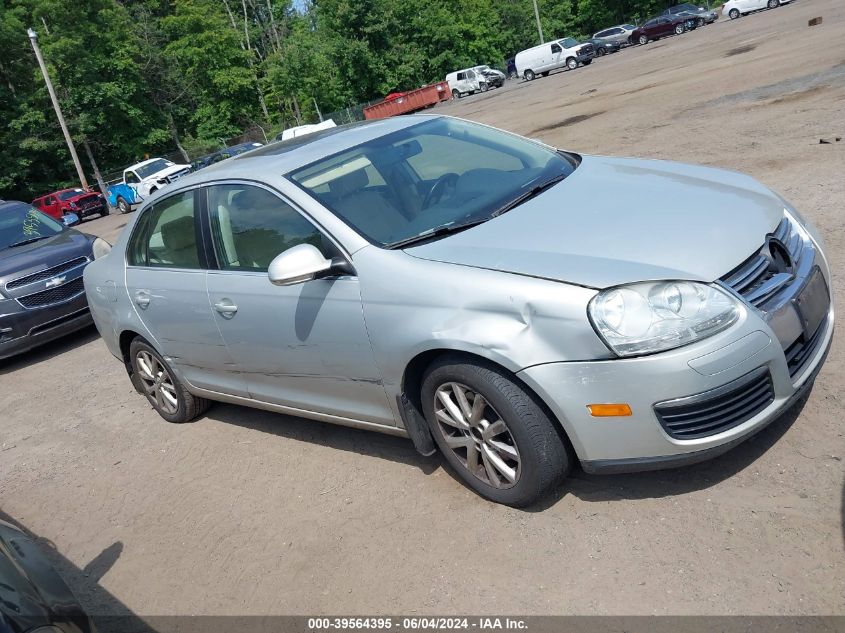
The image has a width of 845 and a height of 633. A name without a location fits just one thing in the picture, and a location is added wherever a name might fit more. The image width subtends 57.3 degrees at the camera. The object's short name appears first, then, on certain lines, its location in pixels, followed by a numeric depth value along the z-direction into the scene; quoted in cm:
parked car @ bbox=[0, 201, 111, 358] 826
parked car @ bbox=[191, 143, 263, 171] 3100
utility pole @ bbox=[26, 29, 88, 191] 3520
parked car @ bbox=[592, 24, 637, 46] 5044
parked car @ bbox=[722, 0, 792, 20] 4334
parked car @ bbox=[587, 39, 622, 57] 5050
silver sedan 299
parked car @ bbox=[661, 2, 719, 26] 4666
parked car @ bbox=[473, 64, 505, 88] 5225
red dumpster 4906
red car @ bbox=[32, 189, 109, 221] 3462
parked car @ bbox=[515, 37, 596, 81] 4675
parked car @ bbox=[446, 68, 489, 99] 5188
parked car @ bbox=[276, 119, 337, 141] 3422
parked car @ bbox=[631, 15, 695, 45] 4688
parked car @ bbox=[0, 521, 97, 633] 248
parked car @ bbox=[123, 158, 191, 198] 3097
